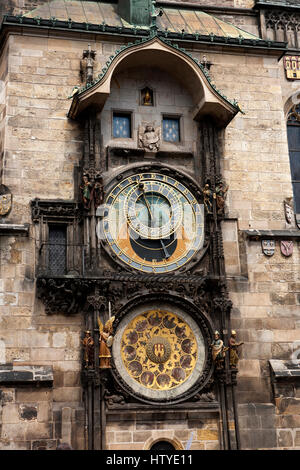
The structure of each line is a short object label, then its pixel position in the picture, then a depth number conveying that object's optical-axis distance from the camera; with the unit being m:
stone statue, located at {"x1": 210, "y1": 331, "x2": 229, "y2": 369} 14.95
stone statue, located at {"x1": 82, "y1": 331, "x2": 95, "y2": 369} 14.45
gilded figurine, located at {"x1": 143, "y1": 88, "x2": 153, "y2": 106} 16.84
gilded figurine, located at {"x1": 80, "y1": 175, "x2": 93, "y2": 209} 15.43
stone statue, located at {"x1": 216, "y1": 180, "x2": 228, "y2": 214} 16.08
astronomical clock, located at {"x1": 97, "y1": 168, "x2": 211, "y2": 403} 15.02
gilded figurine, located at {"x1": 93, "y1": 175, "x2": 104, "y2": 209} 15.55
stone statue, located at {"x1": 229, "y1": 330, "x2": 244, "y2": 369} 15.09
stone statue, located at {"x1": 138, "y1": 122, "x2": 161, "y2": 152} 16.39
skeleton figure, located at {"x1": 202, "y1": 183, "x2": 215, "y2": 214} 16.09
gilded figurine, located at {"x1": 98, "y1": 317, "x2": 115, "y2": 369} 14.53
